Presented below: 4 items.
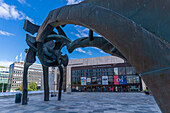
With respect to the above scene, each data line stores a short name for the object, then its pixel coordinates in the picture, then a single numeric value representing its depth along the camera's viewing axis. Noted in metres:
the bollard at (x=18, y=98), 11.31
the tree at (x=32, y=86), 66.19
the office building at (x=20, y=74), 88.21
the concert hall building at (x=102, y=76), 41.28
